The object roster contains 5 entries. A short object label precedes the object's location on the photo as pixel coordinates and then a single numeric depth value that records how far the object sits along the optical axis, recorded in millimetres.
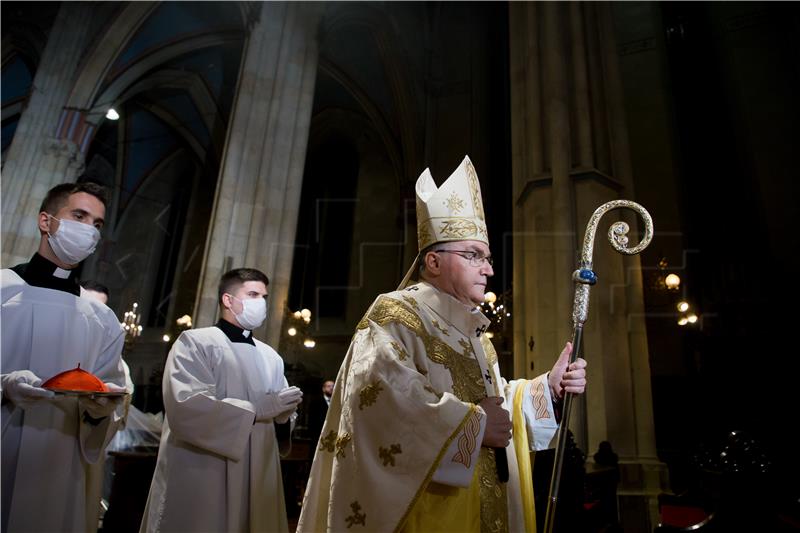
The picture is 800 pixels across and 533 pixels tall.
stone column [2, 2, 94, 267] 10062
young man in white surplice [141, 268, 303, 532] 2266
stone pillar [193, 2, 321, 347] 6980
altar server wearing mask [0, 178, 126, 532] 1812
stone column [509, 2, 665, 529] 4363
